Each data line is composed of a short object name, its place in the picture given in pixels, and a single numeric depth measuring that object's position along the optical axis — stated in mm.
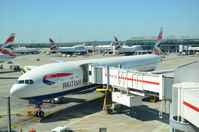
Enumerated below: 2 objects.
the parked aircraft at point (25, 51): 165875
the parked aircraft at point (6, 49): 62688
